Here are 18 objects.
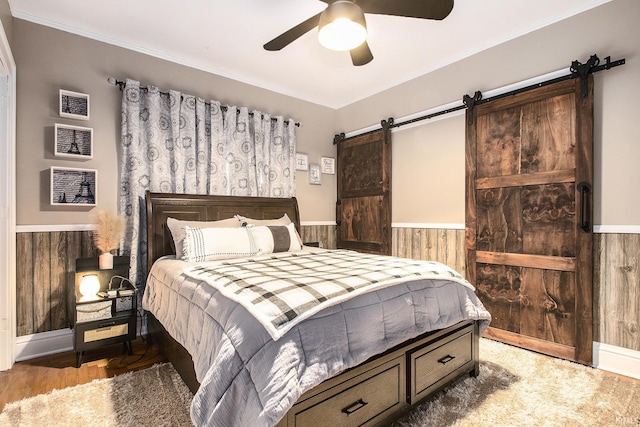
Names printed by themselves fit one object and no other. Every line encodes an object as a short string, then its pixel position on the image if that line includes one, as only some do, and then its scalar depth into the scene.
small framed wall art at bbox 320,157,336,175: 4.45
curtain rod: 2.84
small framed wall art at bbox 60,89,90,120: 2.65
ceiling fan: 1.83
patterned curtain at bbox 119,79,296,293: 2.92
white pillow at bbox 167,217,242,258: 2.70
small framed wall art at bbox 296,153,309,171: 4.20
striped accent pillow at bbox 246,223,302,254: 2.93
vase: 2.59
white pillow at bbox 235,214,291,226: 3.24
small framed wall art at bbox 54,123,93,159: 2.62
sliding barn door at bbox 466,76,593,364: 2.42
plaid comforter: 1.31
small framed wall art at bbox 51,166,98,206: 2.62
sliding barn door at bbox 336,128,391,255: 3.94
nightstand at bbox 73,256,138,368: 2.36
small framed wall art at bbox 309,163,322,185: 4.33
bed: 1.21
